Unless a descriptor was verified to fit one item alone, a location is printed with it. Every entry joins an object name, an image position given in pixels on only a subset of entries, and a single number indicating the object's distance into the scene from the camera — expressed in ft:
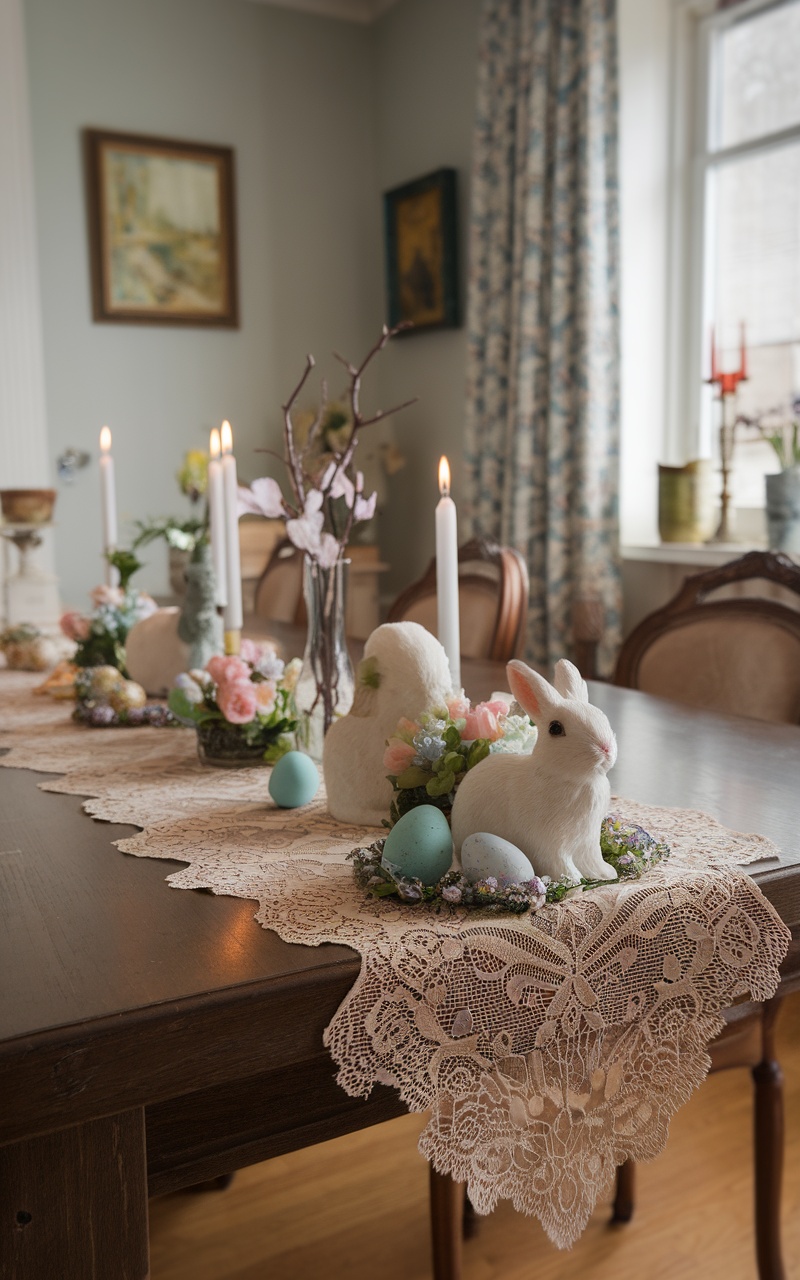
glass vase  3.68
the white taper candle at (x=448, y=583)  3.28
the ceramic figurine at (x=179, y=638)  4.76
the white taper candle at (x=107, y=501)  5.80
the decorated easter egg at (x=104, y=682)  4.79
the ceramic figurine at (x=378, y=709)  3.03
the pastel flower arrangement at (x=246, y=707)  3.78
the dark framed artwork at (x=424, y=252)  13.05
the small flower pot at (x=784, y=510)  9.13
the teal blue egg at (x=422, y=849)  2.46
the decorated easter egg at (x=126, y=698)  4.76
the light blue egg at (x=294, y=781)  3.29
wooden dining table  1.97
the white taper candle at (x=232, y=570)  4.23
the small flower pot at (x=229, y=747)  3.90
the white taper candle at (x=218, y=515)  4.56
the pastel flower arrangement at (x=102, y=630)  5.39
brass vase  10.11
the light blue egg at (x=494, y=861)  2.39
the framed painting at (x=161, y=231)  13.05
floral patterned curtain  10.32
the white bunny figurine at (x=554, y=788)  2.44
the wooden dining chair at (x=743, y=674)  4.62
